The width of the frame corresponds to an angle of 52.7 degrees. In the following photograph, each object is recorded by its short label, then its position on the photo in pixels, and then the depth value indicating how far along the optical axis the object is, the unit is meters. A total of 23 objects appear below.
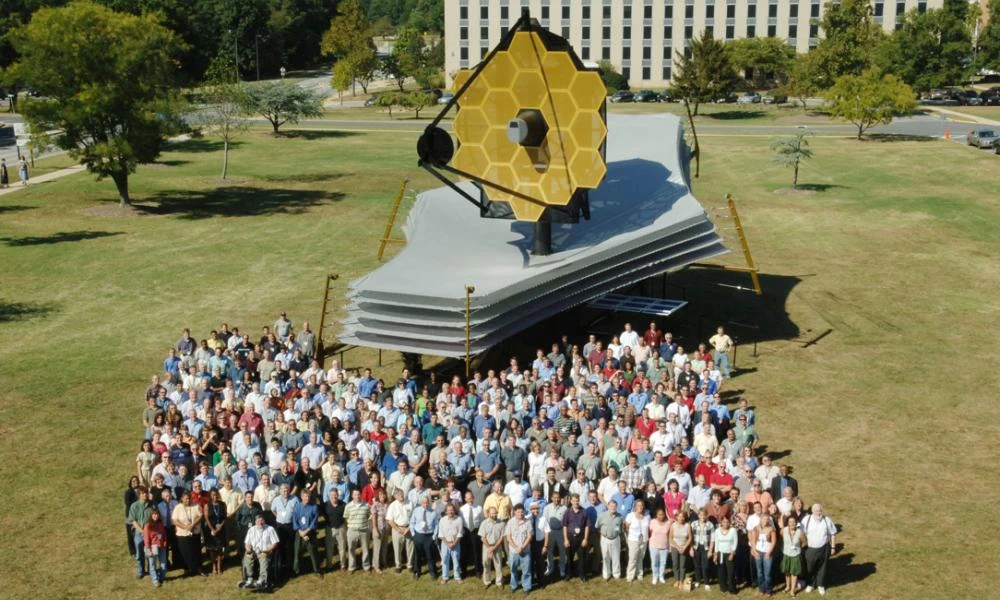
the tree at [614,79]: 114.06
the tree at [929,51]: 95.06
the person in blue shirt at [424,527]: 16.53
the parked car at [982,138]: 63.46
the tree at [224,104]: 56.22
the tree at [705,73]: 84.94
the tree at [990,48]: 105.62
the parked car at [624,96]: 104.50
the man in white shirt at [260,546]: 16.33
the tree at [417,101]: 94.56
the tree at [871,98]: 66.94
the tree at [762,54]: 106.82
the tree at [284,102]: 76.50
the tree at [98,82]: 42.75
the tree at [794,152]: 51.41
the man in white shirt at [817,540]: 15.77
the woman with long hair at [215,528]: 16.75
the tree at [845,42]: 86.31
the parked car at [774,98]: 100.21
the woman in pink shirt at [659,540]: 16.09
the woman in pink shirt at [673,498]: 16.72
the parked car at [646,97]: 104.38
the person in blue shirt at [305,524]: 16.66
